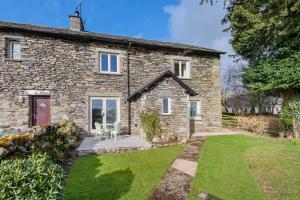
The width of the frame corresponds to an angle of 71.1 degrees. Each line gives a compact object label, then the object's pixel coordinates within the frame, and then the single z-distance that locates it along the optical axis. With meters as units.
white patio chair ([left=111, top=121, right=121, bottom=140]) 12.48
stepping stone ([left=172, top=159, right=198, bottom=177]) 7.14
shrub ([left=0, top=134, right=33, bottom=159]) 5.29
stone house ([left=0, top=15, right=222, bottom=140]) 12.33
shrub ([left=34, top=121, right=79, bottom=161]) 7.45
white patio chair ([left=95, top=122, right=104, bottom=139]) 12.40
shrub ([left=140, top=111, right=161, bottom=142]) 11.74
